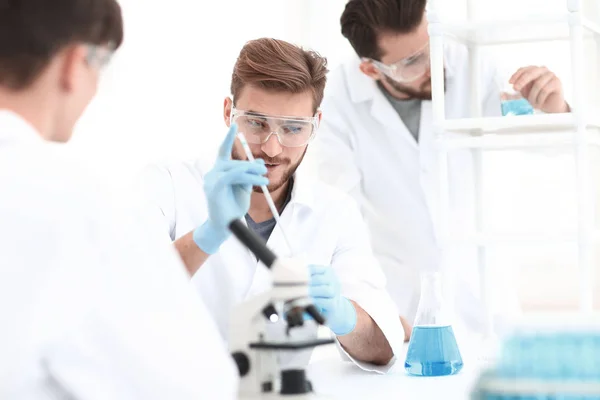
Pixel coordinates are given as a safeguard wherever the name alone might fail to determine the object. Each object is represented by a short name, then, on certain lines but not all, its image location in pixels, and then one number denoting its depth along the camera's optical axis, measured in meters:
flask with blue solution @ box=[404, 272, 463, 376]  1.80
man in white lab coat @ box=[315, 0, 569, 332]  2.67
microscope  1.20
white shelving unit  2.06
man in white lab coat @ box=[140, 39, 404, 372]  1.95
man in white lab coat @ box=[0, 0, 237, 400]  0.96
